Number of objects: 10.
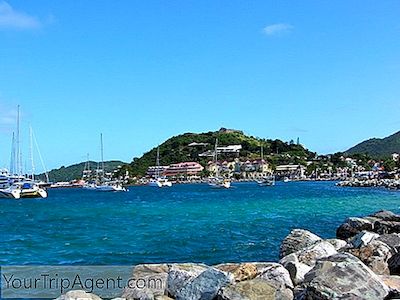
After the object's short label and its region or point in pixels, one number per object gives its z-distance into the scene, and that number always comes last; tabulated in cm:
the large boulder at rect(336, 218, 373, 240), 1955
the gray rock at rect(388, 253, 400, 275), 1095
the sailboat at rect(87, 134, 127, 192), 11156
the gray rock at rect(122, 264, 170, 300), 900
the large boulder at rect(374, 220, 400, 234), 1902
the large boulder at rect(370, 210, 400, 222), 2141
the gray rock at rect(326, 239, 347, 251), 1370
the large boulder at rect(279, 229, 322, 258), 1429
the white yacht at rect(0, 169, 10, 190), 8712
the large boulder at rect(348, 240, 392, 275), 1091
